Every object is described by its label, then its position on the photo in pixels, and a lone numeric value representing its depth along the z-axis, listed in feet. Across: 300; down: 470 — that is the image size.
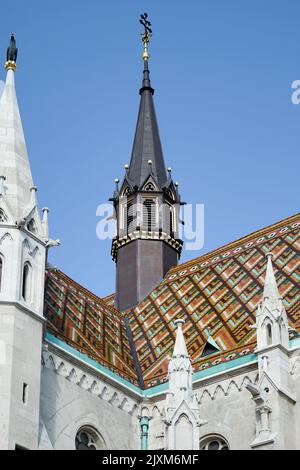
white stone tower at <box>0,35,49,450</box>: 71.87
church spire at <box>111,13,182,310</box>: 111.04
